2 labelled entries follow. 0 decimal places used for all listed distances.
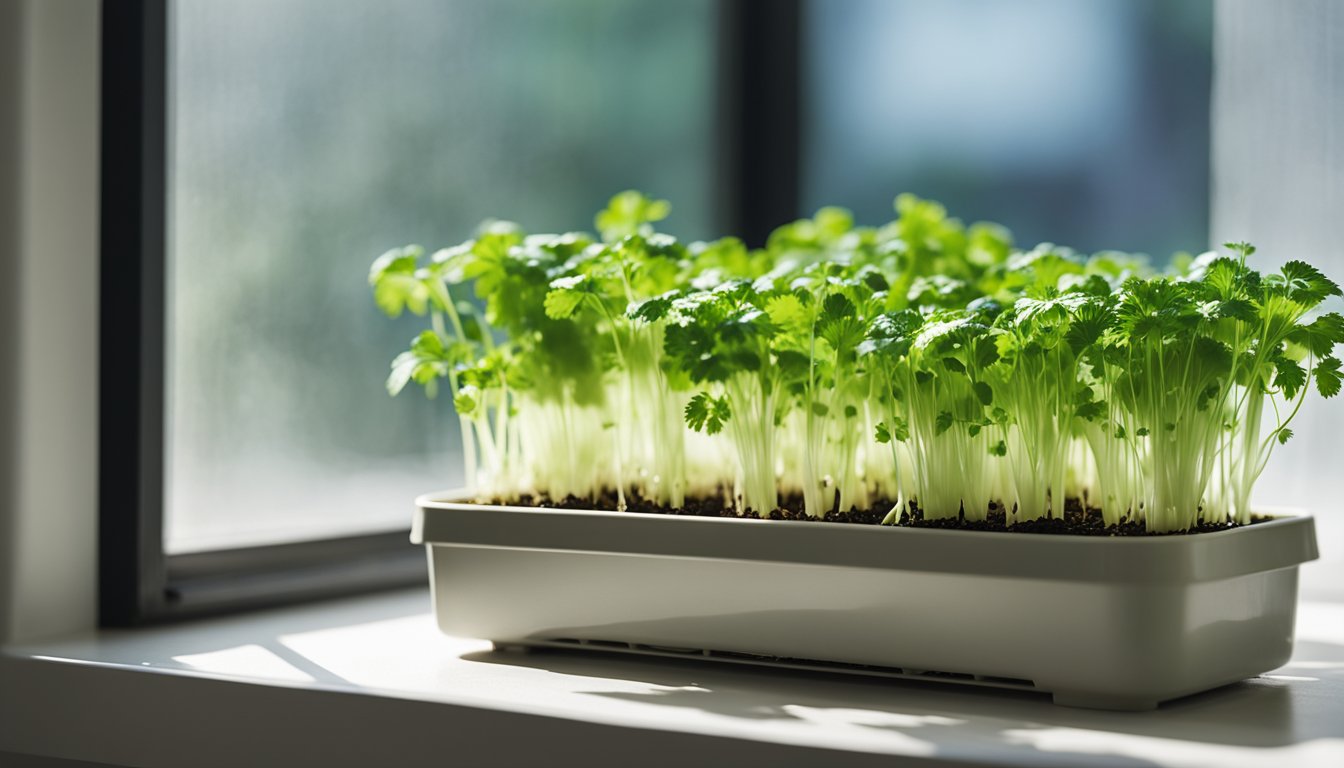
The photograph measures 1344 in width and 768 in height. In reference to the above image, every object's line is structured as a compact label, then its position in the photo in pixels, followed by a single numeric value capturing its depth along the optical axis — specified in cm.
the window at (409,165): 157
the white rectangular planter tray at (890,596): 134
